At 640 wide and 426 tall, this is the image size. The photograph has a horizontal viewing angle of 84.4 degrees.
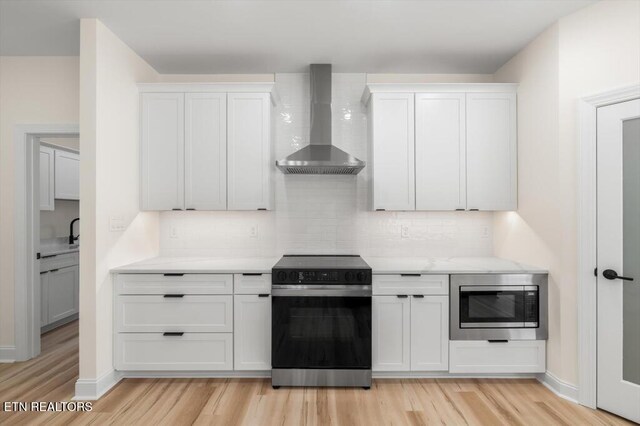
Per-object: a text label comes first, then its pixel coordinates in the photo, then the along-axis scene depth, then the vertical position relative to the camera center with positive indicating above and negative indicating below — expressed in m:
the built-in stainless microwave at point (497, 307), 2.82 -0.78
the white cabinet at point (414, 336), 2.84 -1.01
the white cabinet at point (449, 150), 3.22 +0.56
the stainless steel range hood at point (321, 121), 3.28 +0.86
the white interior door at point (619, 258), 2.33 -0.32
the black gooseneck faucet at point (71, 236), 4.77 -0.34
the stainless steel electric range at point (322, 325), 2.75 -0.89
